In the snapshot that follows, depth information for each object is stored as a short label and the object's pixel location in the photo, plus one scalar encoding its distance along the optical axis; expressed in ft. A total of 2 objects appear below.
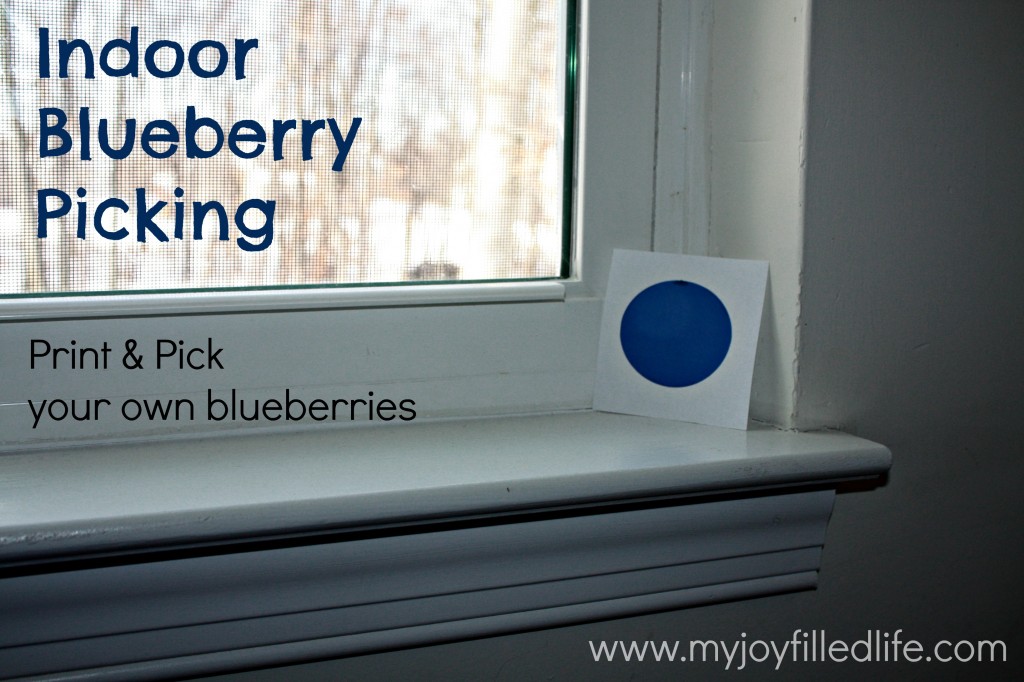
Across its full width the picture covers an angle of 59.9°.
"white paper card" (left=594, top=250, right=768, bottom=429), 2.29
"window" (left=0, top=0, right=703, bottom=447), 2.02
